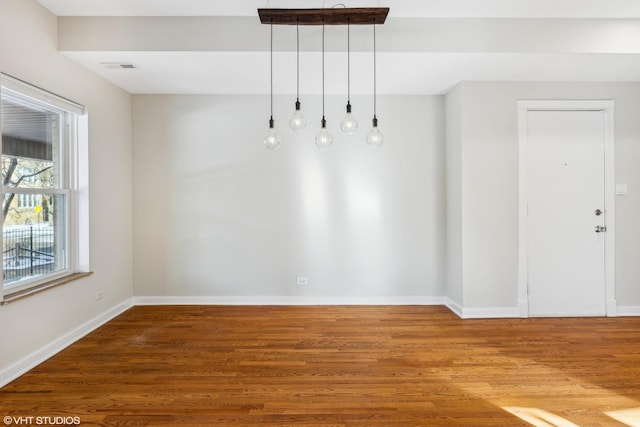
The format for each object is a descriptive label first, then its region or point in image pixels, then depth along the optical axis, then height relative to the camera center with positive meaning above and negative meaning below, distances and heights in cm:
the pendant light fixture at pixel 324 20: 262 +149
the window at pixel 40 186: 272 +25
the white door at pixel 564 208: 393 +3
